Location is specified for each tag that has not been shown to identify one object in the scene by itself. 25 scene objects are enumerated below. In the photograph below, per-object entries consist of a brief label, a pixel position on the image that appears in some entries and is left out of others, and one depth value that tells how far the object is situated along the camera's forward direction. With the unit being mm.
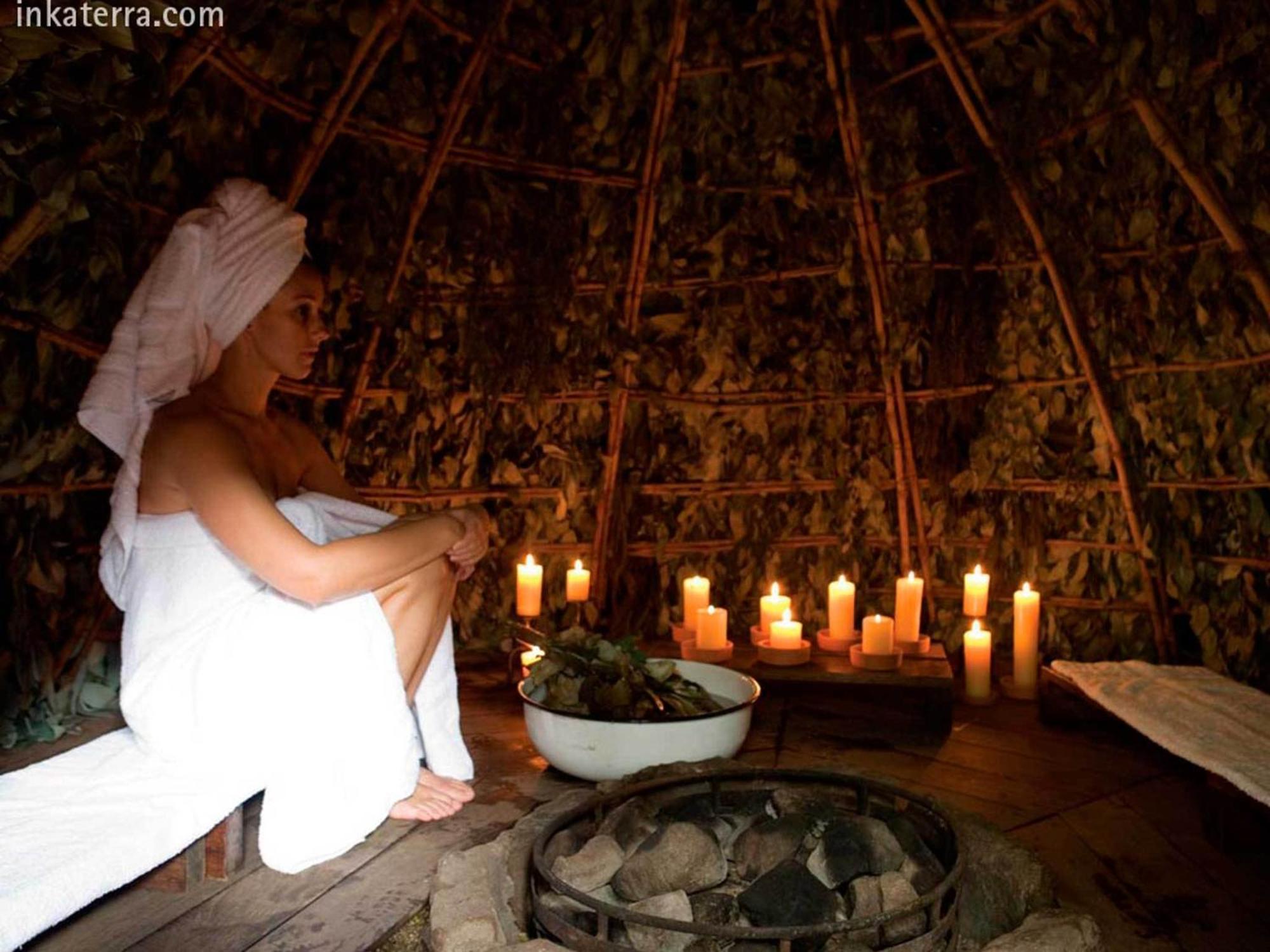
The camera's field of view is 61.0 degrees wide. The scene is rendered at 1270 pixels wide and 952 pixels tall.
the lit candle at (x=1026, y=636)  3076
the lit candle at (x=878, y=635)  2764
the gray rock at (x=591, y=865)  1613
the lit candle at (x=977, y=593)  3184
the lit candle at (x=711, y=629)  2891
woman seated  1887
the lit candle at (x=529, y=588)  3268
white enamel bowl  2119
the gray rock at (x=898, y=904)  1445
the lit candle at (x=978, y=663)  3018
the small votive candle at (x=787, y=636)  2852
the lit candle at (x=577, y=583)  3365
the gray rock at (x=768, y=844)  1650
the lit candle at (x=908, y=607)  3037
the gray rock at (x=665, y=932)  1488
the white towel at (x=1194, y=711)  2088
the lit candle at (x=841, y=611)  3037
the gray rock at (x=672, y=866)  1582
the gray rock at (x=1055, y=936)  1354
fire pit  1420
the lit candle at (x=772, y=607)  3025
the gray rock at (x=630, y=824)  1730
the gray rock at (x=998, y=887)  1585
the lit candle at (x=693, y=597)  3217
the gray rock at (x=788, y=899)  1453
